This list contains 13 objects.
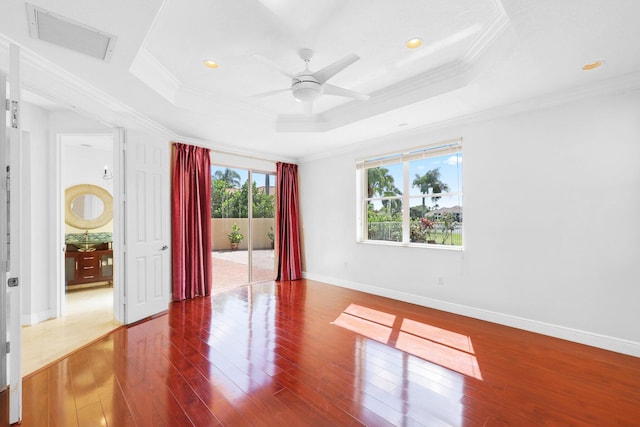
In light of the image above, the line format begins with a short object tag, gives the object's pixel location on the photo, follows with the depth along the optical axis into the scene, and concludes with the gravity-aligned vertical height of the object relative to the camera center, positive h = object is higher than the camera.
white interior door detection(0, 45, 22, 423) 1.86 -0.12
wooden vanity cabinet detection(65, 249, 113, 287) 5.10 -0.87
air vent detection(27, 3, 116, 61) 1.91 +1.30
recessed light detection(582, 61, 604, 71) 2.52 +1.27
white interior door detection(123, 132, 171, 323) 3.66 -0.13
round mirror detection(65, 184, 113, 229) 5.45 +0.22
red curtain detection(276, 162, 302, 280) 6.08 -0.29
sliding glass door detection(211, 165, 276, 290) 5.33 -0.19
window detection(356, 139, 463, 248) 4.17 +0.27
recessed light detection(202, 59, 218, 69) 2.87 +1.51
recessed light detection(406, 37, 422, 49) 2.56 +1.52
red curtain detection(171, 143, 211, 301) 4.55 -0.08
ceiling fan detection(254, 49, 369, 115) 2.43 +1.18
